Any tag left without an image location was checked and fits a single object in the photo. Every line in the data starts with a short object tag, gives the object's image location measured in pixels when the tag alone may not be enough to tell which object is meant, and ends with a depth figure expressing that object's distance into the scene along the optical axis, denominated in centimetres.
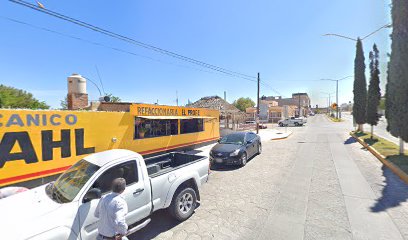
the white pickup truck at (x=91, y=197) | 296
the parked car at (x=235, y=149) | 944
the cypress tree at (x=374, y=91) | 1709
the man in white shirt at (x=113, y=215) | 301
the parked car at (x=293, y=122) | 3798
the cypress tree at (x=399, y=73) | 941
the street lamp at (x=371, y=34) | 1136
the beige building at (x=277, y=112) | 4523
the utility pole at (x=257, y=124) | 2209
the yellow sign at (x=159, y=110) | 1082
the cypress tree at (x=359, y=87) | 2038
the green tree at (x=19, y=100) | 2068
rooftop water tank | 1311
